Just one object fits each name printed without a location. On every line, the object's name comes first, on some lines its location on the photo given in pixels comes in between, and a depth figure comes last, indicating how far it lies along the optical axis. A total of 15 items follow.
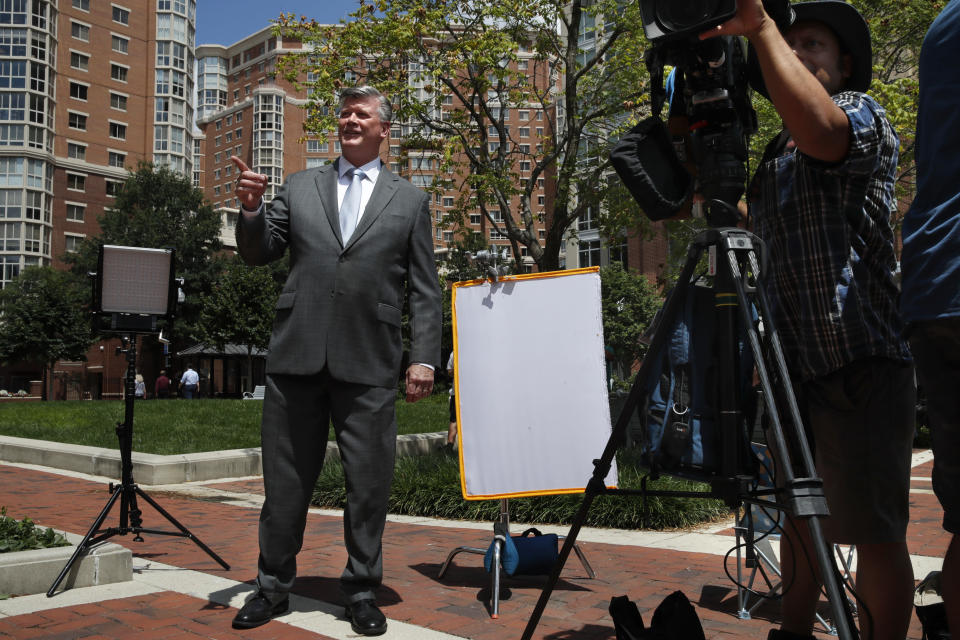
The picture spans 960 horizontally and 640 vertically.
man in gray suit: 3.38
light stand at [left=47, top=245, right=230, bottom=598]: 4.39
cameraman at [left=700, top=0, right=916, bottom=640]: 2.00
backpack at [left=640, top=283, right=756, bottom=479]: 2.16
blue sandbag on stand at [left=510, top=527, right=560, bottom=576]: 4.07
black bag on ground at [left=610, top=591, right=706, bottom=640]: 2.37
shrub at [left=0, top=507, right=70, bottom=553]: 3.99
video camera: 2.08
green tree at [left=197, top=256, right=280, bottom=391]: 42.94
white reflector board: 4.25
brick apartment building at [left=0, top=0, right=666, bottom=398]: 59.66
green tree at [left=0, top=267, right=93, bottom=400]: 45.91
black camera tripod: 1.83
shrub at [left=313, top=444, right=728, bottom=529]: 6.03
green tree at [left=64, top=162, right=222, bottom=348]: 45.69
